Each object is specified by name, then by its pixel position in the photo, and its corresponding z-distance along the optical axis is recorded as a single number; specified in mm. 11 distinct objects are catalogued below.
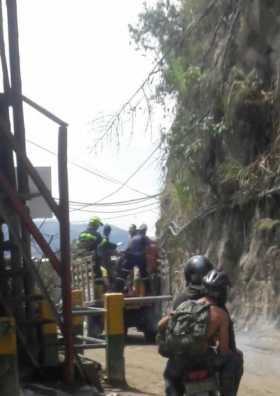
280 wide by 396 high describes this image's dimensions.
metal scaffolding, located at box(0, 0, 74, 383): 9133
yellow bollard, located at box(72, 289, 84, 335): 12054
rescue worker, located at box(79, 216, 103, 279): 16875
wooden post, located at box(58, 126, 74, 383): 9164
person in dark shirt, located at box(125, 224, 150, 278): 16234
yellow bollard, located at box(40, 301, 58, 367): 9359
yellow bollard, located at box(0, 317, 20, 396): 8383
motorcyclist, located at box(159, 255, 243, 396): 6672
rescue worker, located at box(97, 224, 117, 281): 16391
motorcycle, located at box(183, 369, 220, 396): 6406
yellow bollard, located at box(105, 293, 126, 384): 10219
